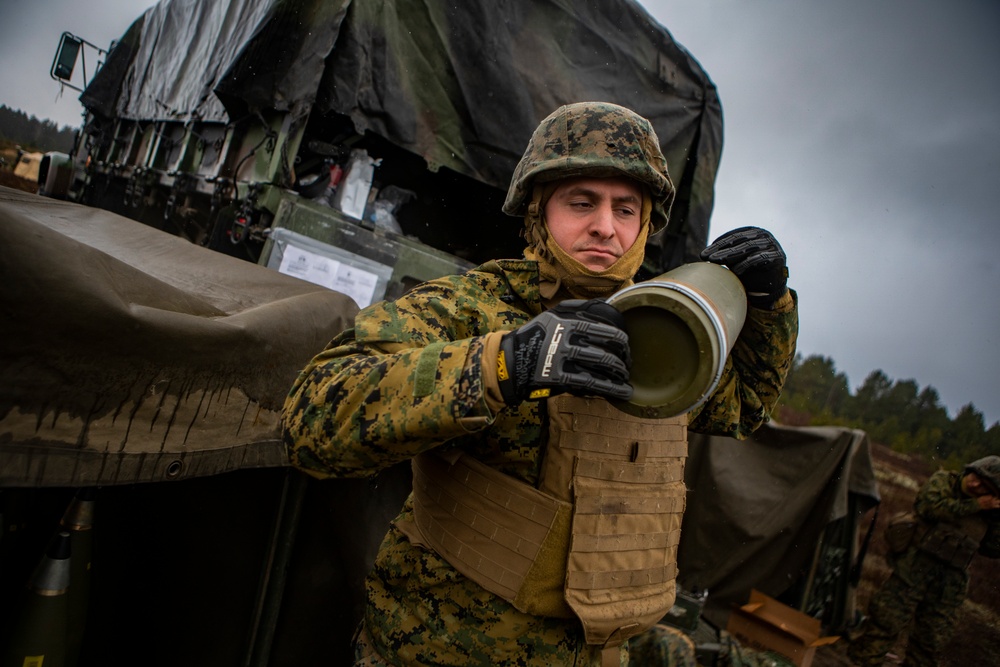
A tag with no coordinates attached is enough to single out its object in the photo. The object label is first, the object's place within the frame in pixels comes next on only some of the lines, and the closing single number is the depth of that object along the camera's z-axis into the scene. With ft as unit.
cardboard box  16.12
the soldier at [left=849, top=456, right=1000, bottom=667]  19.45
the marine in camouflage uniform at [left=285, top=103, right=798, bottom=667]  3.93
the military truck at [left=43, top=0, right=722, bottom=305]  12.30
